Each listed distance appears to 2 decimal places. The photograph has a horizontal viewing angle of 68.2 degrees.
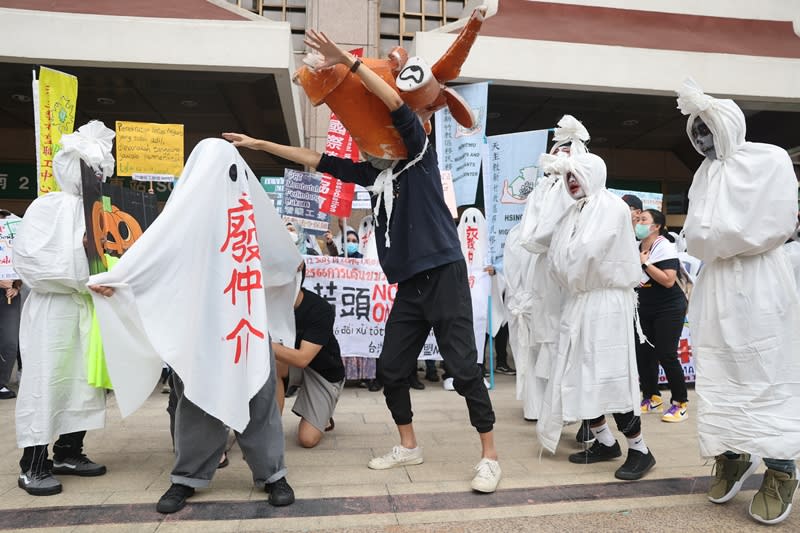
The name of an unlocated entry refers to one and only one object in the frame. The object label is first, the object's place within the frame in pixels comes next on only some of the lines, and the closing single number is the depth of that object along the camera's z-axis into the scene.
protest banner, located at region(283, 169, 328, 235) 7.36
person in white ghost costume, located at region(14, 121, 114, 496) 3.05
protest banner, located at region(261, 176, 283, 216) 8.32
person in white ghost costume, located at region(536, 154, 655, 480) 3.22
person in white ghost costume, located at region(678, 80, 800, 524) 2.62
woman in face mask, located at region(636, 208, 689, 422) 4.70
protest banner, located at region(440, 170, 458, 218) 6.80
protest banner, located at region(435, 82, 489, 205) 6.93
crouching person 3.75
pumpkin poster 3.12
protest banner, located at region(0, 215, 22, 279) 5.76
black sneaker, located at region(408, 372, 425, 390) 6.18
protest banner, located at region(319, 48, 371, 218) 7.45
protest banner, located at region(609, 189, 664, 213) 7.11
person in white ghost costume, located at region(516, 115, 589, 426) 3.84
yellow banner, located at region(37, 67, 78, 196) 4.46
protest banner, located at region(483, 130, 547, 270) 6.35
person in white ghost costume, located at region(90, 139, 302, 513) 2.67
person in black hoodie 3.12
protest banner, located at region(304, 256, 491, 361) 6.15
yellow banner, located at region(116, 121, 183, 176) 6.64
